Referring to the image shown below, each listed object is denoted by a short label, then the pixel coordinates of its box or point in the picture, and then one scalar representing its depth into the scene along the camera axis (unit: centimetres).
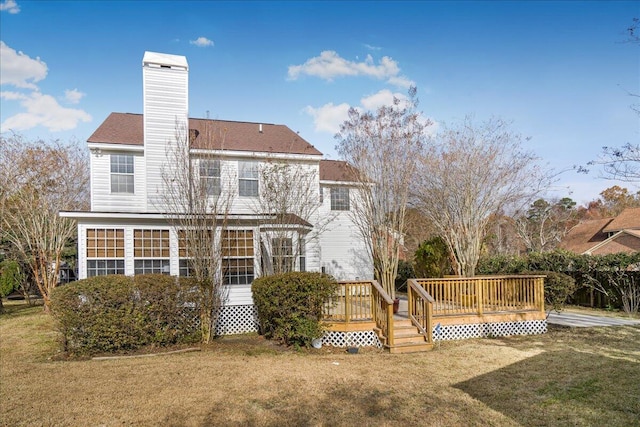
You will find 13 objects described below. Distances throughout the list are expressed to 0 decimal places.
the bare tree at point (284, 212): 1135
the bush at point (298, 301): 862
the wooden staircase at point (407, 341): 866
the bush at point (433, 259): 1712
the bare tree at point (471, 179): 1298
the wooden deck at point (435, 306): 898
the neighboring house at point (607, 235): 2595
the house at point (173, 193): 1031
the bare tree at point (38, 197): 1603
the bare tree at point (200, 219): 968
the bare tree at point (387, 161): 1318
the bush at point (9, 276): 2031
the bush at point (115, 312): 838
